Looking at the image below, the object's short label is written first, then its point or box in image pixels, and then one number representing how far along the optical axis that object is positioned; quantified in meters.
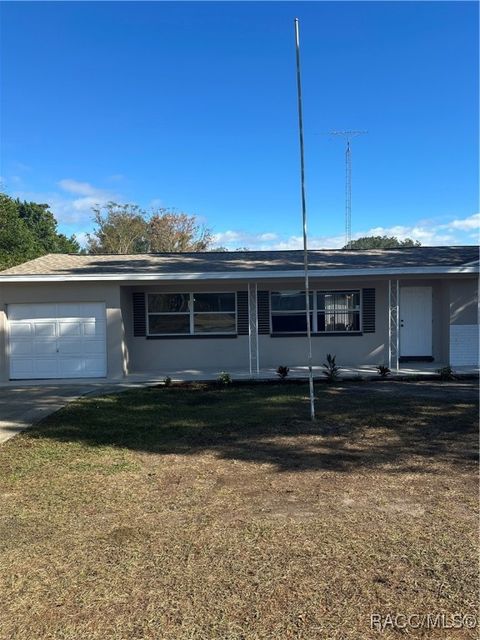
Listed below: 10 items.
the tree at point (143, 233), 46.34
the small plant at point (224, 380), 11.99
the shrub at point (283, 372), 12.27
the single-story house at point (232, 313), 13.09
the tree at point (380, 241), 62.78
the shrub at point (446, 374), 12.02
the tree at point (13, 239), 30.69
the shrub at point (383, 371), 12.36
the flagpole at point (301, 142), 7.16
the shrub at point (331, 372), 12.05
